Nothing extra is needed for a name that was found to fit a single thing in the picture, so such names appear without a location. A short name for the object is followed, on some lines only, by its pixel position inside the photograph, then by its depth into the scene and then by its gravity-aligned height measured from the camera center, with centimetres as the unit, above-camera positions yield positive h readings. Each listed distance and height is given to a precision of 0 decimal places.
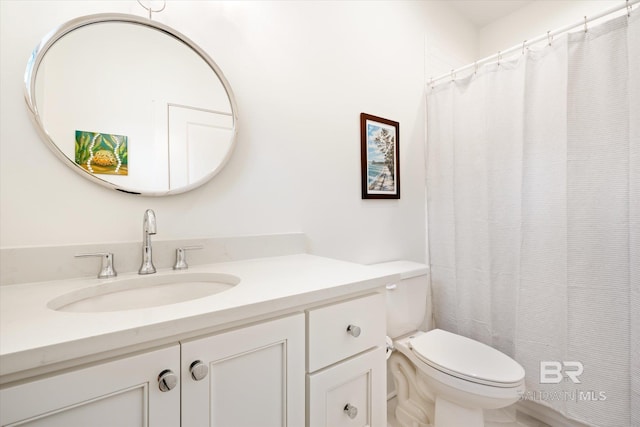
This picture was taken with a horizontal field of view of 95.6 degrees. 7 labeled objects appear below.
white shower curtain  124 -2
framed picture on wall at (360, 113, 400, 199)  163 +33
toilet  117 -68
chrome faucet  92 -9
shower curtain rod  120 +87
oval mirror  88 +37
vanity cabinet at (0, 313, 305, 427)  47 -34
